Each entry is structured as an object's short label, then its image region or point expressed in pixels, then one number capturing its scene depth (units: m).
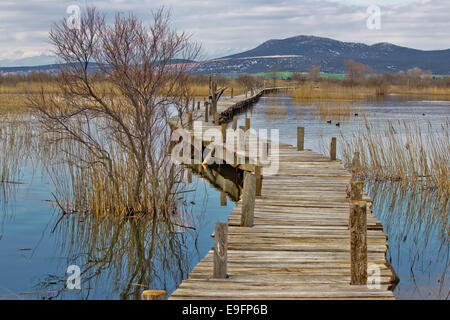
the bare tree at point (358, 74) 51.77
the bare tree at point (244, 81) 54.81
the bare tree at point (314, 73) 81.11
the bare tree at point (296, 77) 87.50
